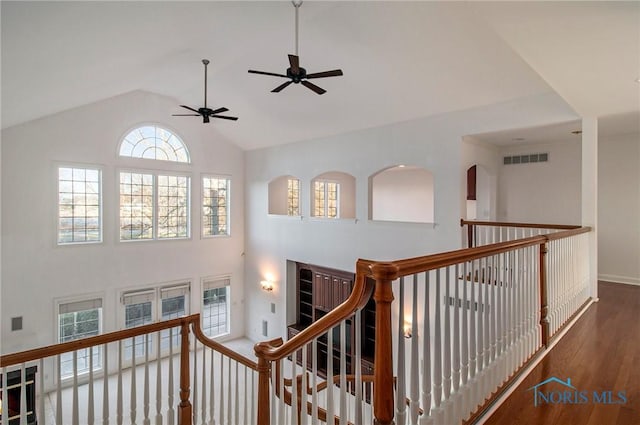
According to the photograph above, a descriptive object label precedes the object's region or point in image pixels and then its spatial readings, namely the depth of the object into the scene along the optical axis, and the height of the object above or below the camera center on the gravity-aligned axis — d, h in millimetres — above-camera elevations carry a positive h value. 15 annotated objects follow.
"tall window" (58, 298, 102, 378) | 7051 -2548
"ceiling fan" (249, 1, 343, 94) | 3732 +1616
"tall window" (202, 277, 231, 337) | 9219 -2766
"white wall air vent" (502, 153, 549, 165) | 6598 +1047
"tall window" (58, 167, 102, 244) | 7051 +118
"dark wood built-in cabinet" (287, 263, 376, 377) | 6898 -2267
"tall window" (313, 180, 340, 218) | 10797 +391
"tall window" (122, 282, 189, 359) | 7879 -2468
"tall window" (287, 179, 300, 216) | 10164 +400
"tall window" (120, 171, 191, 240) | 7891 +104
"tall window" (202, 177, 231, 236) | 9203 +115
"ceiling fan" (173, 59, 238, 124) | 5629 +1700
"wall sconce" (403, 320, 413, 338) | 5952 -2165
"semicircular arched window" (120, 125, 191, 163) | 7883 +1637
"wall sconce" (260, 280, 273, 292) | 9070 -2108
